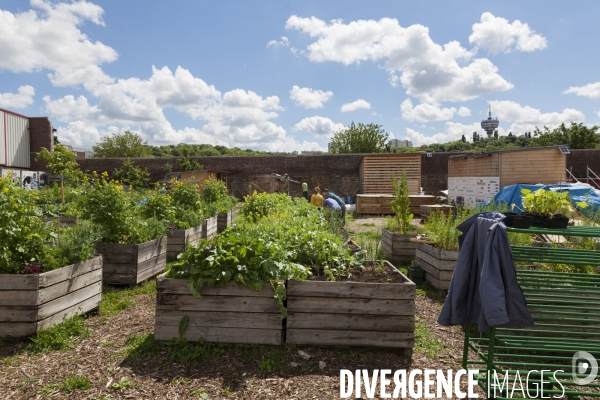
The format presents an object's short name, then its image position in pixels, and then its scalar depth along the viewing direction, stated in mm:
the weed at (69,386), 3041
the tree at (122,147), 51844
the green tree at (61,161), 13742
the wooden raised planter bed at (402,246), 7812
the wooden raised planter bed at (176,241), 7594
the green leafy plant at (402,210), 8102
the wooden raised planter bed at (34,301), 3816
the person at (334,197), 11905
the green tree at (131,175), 26167
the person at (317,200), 12820
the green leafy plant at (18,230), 3875
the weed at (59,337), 3754
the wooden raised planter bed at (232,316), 3686
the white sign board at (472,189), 16881
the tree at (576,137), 37000
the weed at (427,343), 3889
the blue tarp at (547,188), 12381
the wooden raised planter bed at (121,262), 5762
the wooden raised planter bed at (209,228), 9289
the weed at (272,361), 3393
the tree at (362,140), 43156
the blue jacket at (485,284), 2520
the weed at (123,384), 3082
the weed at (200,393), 2973
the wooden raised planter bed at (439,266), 5707
